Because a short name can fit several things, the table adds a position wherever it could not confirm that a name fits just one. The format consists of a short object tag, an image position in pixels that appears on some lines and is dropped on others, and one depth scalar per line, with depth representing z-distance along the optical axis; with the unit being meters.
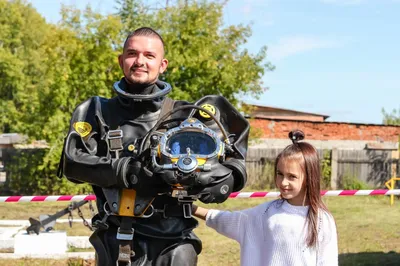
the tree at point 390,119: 41.06
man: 2.87
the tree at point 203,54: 17.41
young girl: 3.29
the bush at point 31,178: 16.61
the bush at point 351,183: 18.86
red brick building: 24.08
